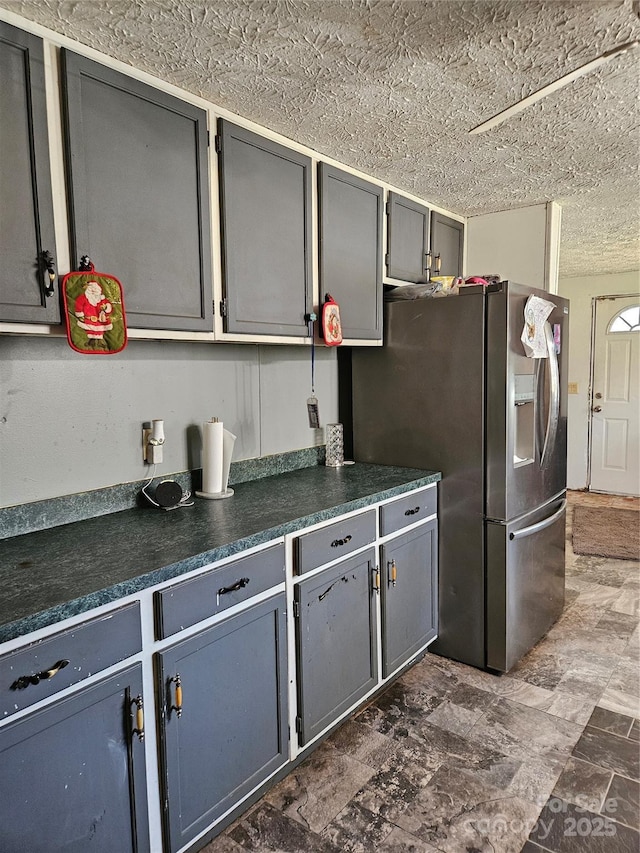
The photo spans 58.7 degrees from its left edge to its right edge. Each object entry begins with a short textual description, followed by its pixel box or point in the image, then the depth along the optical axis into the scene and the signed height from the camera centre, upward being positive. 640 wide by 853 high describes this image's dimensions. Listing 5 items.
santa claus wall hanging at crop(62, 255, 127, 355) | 1.56 +0.18
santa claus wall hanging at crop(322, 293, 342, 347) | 2.41 +0.21
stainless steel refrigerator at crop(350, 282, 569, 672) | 2.48 -0.33
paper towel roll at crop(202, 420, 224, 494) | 2.15 -0.31
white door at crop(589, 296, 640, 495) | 5.65 -0.30
